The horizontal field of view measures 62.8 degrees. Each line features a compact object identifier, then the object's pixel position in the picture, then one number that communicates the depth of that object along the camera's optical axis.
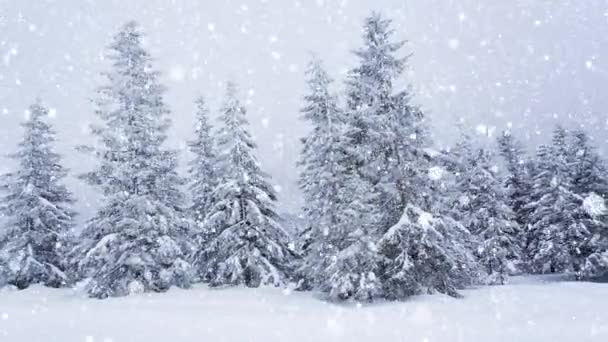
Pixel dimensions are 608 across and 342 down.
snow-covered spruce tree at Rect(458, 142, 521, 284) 33.82
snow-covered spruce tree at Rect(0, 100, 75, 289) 25.24
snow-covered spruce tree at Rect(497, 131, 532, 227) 39.44
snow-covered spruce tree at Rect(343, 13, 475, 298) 18.19
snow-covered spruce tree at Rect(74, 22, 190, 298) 19.75
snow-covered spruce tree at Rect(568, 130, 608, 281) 33.09
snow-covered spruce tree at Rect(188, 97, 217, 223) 29.30
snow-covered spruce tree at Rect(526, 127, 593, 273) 33.91
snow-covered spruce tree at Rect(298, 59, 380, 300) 17.50
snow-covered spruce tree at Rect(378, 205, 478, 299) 17.88
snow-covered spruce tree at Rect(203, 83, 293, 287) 23.89
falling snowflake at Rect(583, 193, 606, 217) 33.59
